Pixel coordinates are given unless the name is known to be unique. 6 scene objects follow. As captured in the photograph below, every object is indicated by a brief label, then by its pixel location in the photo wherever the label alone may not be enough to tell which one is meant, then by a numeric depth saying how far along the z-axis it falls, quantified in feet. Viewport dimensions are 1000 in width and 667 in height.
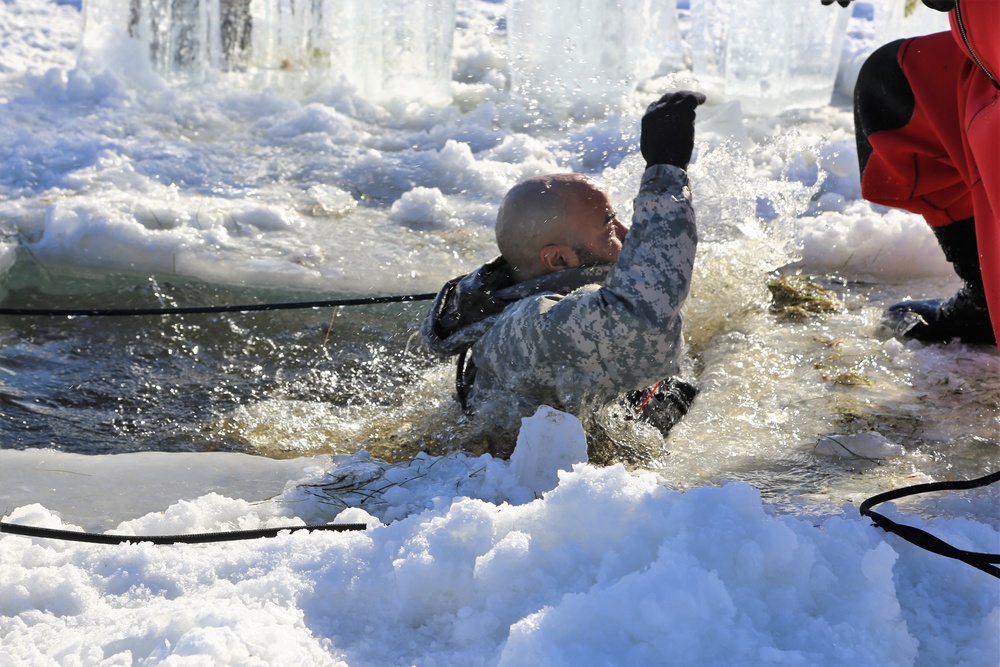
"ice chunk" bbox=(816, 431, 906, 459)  16.63
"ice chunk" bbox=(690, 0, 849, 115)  48.42
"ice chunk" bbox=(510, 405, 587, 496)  14.46
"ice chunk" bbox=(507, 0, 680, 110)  48.88
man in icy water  15.65
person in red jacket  14.99
